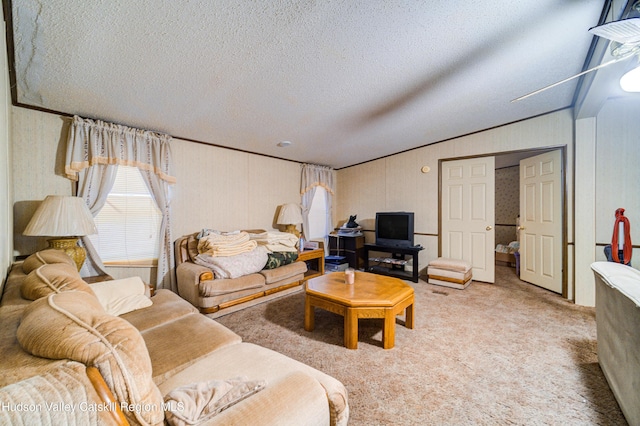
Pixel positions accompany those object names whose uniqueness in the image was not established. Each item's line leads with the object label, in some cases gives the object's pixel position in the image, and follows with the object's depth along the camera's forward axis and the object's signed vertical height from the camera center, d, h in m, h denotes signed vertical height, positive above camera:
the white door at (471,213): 3.86 -0.04
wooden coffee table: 2.05 -0.78
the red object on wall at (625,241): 2.40 -0.30
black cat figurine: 5.03 -0.25
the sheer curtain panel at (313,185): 4.84 +0.55
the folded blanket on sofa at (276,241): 3.56 -0.44
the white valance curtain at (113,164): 2.48 +0.53
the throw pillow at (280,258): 3.26 -0.66
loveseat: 2.60 -0.83
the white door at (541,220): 3.31 -0.14
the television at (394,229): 4.18 -0.32
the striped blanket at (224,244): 2.94 -0.41
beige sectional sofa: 0.49 -0.39
